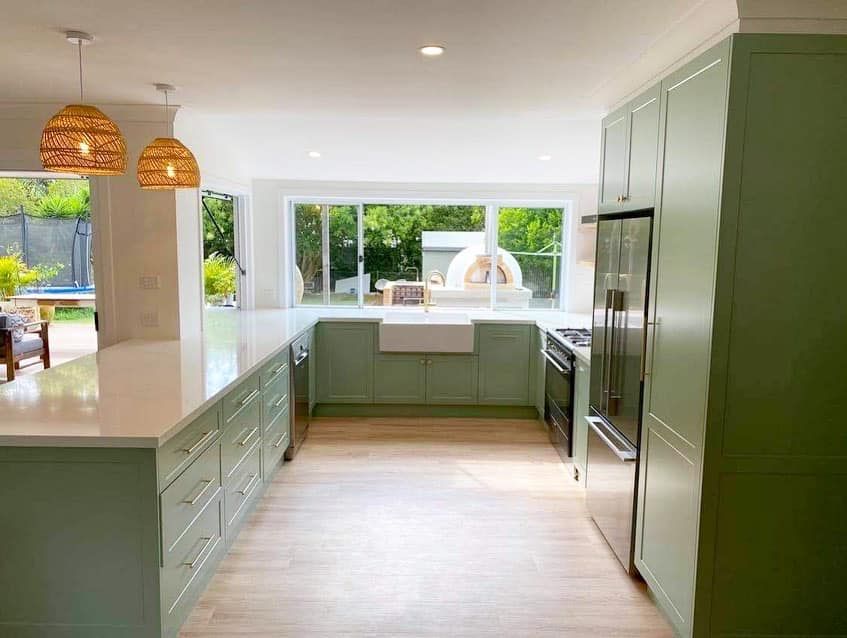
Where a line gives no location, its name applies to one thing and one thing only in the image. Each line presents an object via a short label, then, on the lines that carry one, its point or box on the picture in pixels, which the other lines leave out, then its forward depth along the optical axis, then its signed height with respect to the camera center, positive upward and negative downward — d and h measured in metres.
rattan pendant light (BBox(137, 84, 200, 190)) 2.94 +0.49
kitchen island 1.97 -0.89
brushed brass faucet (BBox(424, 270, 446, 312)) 5.93 -0.12
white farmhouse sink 5.00 -0.62
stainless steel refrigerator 2.55 -0.51
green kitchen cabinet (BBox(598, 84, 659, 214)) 2.47 +0.54
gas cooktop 3.87 -0.49
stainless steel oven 3.89 -0.92
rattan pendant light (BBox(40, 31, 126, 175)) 2.26 +0.47
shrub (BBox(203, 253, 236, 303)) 5.41 -0.15
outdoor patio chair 5.68 -0.87
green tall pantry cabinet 1.84 -0.23
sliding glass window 5.79 +0.11
